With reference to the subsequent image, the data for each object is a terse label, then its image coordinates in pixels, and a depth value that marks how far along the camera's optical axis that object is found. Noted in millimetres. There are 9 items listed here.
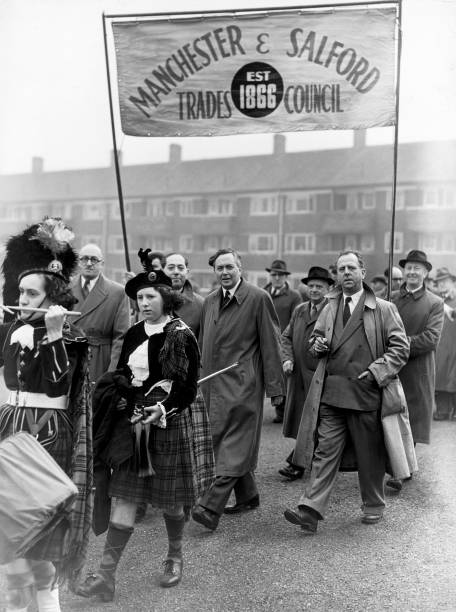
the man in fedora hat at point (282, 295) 11742
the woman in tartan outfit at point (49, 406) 3641
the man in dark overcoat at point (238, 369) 5867
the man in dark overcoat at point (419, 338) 7332
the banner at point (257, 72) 7051
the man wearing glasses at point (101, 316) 6434
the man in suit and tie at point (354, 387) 5742
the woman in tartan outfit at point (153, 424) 4367
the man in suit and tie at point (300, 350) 7489
